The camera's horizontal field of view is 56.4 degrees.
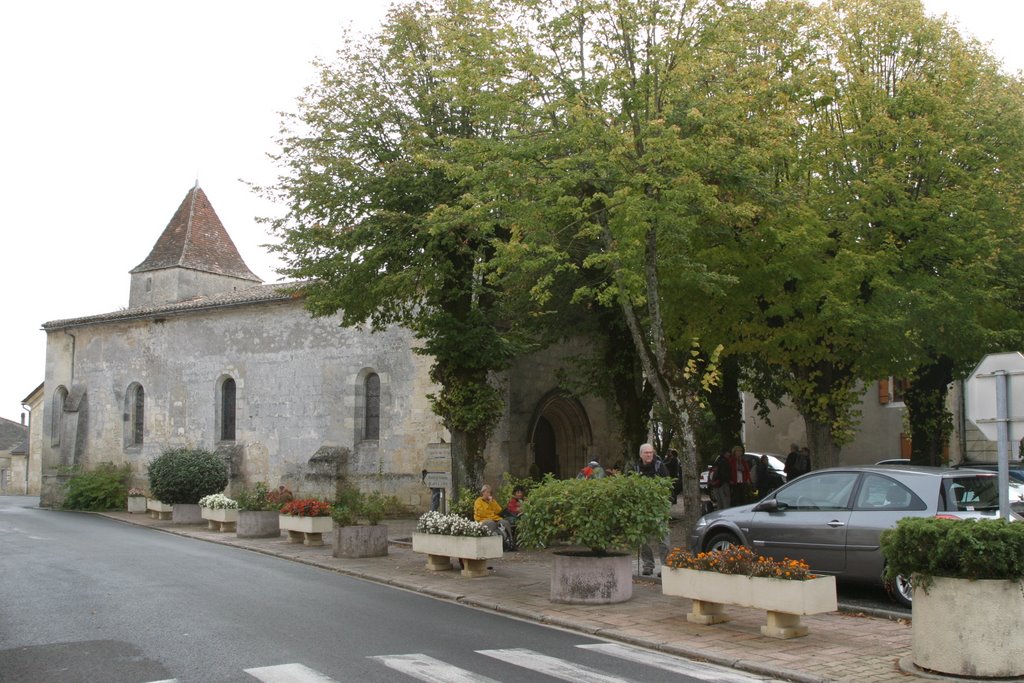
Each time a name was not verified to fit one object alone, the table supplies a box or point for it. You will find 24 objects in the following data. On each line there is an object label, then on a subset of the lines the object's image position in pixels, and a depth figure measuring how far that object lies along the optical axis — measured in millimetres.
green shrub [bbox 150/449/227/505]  26297
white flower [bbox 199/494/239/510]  22203
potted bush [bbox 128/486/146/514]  29031
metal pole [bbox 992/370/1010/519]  8297
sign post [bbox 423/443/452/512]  17203
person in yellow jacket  15391
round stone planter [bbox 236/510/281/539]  20453
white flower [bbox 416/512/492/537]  14055
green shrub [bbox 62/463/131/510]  31672
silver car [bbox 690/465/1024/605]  10523
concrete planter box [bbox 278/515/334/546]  18500
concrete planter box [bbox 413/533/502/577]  13812
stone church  25812
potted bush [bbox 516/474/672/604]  11086
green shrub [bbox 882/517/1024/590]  7387
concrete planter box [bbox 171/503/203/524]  24828
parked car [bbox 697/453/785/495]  26250
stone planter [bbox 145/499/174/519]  26297
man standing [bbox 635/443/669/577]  13297
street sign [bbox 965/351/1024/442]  8359
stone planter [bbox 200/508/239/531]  22031
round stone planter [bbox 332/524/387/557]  16531
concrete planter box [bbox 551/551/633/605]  11188
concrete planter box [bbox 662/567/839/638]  8812
